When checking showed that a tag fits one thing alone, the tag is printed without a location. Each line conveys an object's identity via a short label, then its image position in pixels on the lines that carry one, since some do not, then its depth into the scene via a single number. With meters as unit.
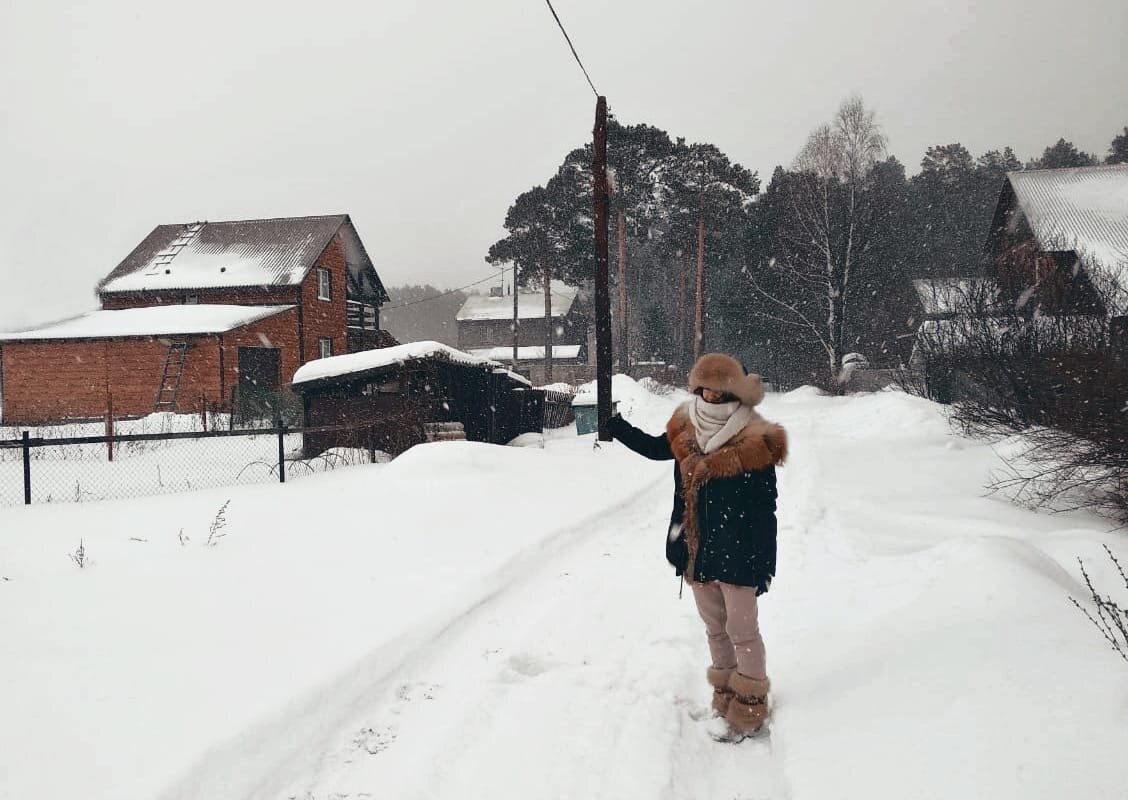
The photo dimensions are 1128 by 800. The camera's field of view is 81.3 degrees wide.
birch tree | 28.83
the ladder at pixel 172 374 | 22.72
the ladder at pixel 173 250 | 29.03
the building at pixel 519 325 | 56.22
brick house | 22.86
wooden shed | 12.97
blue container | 16.94
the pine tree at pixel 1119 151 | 46.25
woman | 3.14
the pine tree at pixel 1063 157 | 54.12
